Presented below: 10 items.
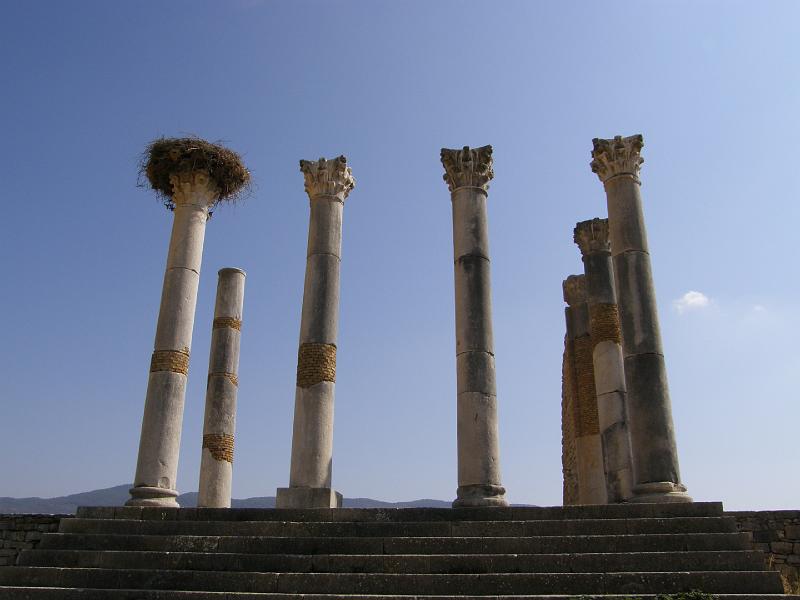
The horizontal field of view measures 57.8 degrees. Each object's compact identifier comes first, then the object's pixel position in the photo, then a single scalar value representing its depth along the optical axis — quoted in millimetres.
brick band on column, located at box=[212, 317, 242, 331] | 21422
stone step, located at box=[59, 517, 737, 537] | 11148
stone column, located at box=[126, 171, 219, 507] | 15297
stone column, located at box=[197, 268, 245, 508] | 19625
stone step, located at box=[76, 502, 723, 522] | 11711
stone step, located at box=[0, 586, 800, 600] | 9628
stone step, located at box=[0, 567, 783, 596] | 9492
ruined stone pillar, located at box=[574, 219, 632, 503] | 18672
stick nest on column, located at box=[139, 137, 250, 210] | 18125
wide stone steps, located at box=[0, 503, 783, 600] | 9703
